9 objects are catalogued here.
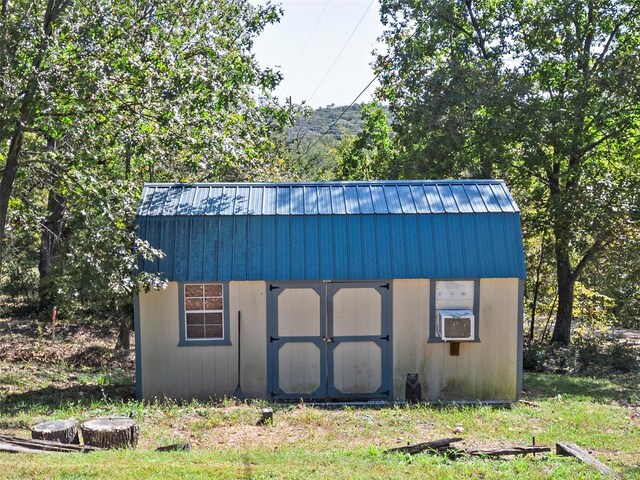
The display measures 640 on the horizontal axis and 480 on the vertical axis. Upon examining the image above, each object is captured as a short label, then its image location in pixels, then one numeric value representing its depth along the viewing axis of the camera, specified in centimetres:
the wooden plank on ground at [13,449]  727
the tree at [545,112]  1627
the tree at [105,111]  1023
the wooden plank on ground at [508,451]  734
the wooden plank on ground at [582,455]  681
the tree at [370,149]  2083
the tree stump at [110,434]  784
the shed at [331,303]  1112
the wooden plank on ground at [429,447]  745
